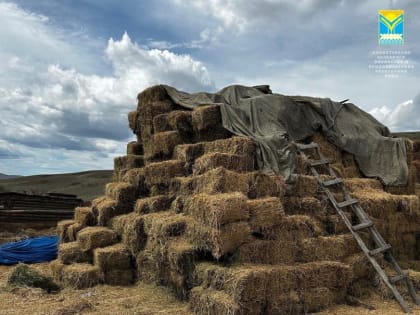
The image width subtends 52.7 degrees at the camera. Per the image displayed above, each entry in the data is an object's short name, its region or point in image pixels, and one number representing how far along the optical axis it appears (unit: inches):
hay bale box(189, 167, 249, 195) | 291.1
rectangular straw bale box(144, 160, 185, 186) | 368.2
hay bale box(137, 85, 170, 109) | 464.4
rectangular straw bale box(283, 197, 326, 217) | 314.3
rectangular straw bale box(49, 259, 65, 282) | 370.9
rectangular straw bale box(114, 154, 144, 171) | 460.4
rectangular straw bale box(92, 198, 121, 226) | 410.2
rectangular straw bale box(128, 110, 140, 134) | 490.6
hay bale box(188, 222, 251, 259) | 259.3
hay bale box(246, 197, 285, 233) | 275.7
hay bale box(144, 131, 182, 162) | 404.5
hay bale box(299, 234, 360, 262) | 283.1
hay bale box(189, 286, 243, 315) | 236.7
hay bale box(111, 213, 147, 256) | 351.6
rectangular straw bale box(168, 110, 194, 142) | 409.4
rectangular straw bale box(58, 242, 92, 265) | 383.2
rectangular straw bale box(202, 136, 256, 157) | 330.6
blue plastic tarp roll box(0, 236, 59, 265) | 470.9
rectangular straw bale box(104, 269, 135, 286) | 352.8
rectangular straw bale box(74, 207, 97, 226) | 436.8
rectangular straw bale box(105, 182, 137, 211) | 408.8
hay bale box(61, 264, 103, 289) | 345.7
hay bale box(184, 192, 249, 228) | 261.1
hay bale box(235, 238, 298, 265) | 265.9
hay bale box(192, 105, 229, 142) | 386.3
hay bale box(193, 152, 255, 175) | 318.0
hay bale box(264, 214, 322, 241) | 279.0
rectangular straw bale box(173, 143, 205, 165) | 362.9
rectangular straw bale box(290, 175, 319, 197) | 327.6
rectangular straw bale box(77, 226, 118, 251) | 379.9
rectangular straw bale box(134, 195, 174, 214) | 362.0
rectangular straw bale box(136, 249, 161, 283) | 330.4
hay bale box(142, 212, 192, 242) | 310.2
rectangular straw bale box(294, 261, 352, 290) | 264.2
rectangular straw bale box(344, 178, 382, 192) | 370.9
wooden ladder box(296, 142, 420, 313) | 278.9
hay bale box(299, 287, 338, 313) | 260.5
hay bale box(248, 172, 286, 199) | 306.8
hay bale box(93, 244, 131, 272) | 354.9
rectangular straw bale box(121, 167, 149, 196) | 402.0
